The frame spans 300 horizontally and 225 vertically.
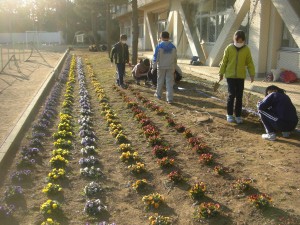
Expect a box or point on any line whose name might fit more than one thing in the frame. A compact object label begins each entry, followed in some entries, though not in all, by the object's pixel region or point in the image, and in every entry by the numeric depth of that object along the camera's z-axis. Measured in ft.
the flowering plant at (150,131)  21.57
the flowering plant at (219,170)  16.06
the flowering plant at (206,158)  17.30
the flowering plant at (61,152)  18.75
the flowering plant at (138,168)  16.51
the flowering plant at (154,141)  20.24
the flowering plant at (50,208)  13.11
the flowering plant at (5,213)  12.94
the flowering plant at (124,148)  19.32
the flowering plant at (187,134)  21.48
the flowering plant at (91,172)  16.33
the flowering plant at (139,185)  14.90
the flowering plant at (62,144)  20.26
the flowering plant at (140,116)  25.53
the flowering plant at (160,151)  18.56
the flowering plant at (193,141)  19.87
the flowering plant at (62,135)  21.99
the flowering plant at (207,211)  12.57
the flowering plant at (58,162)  17.69
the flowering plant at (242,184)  14.29
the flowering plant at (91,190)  14.62
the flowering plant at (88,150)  19.24
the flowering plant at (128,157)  18.10
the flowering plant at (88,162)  17.67
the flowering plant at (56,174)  15.98
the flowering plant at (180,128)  22.85
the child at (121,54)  39.14
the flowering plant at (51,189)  14.64
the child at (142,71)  41.06
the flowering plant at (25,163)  17.71
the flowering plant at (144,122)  24.15
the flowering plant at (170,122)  24.25
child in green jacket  23.50
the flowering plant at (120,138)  21.07
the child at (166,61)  30.55
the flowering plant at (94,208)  13.11
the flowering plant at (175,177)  15.39
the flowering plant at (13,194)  14.23
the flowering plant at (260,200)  12.91
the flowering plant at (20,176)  16.01
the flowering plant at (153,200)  13.46
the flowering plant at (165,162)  17.07
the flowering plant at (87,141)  20.59
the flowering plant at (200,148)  18.95
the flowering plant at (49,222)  12.03
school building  40.11
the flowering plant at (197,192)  13.94
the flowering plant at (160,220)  12.06
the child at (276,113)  20.38
